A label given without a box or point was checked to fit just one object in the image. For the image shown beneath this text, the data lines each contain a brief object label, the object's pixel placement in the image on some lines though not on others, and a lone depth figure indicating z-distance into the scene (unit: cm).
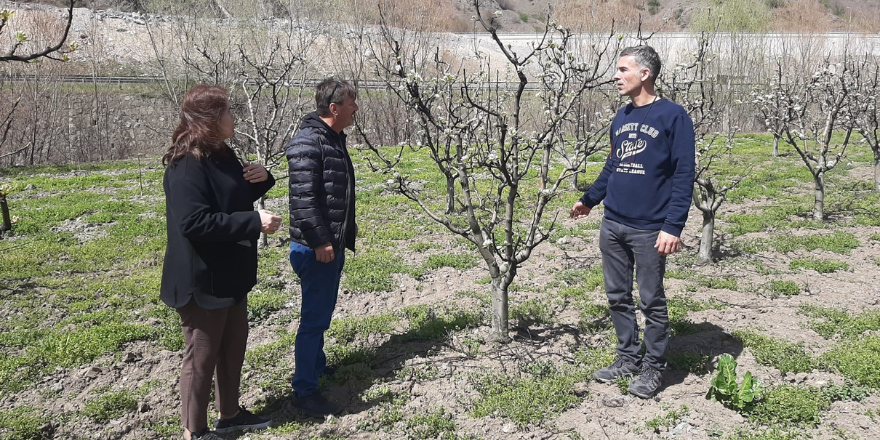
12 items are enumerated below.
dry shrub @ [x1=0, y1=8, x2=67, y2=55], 1850
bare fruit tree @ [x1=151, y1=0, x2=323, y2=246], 733
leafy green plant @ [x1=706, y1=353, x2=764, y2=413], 349
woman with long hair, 304
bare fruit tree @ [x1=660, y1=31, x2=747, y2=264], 640
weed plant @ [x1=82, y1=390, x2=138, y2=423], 389
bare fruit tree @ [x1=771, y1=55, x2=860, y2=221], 761
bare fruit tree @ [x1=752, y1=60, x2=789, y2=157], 777
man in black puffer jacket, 350
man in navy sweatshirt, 339
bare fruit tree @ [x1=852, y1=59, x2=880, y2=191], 1000
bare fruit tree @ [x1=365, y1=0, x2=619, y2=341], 371
